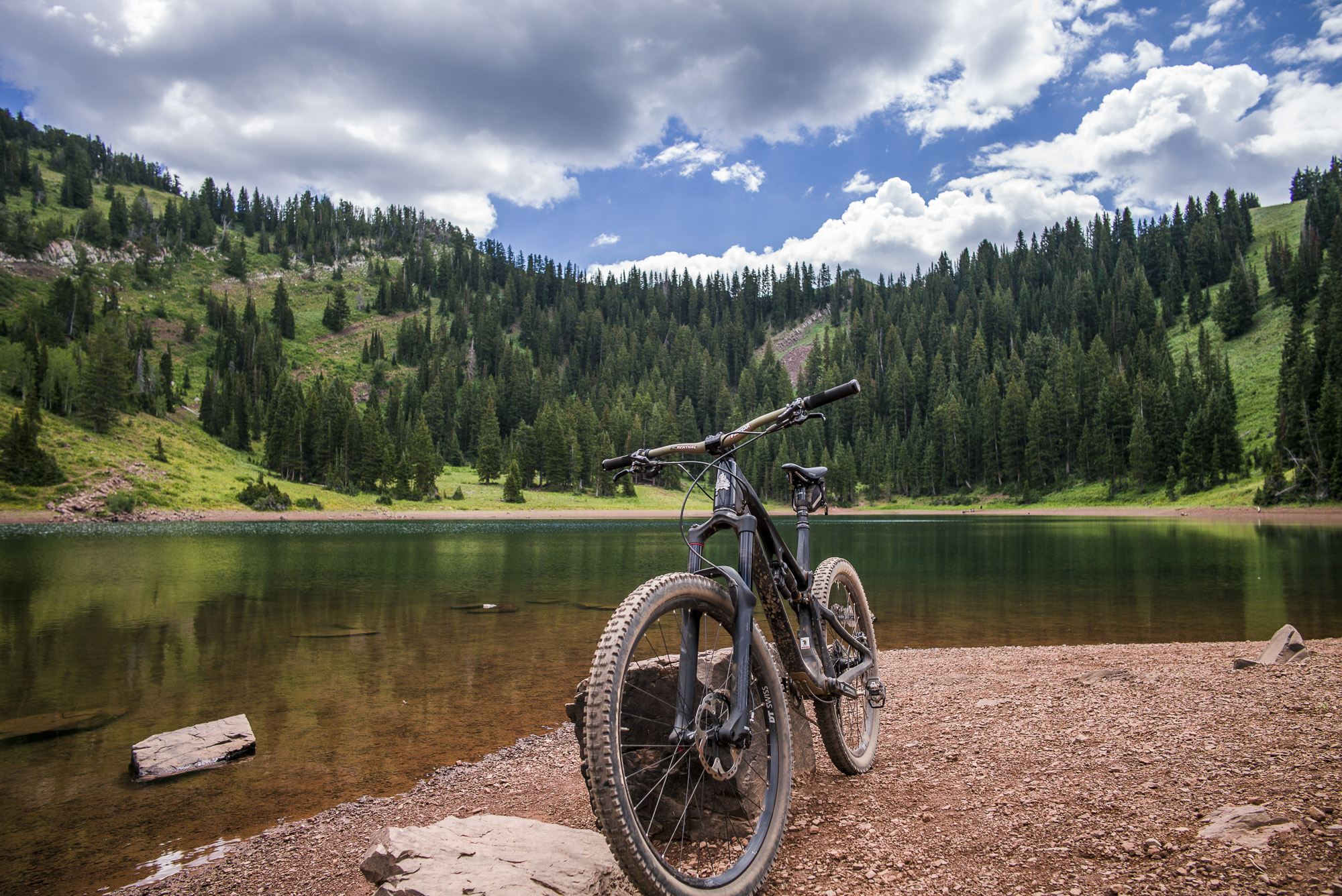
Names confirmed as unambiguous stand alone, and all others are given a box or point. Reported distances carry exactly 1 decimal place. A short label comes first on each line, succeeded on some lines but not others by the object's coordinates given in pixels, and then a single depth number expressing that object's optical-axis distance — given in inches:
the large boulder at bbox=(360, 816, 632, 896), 138.8
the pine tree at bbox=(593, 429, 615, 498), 3939.5
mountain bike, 113.0
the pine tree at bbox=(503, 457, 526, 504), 3622.0
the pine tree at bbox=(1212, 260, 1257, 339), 4131.4
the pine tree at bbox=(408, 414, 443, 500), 3545.8
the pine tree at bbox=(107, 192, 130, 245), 6466.5
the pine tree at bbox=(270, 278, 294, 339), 6166.3
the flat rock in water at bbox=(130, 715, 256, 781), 286.8
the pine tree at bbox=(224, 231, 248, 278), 6953.7
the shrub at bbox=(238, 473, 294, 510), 2886.3
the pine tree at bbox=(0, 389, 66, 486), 2316.7
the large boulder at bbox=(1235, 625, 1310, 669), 328.5
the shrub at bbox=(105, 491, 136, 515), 2365.9
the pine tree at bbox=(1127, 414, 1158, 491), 3216.0
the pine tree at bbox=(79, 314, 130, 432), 2928.2
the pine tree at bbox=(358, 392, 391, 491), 3580.2
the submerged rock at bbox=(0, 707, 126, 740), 339.3
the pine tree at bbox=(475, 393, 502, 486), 3993.6
